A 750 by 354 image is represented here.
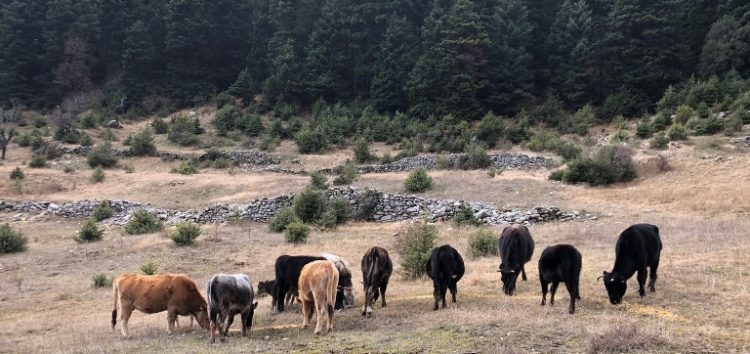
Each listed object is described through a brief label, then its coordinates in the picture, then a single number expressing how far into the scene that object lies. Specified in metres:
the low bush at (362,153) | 44.38
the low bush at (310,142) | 48.41
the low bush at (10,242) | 21.83
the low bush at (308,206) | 25.95
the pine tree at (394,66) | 58.72
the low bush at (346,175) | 34.25
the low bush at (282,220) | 24.60
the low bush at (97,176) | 37.28
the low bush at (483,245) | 17.20
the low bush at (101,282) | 16.31
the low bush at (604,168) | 27.09
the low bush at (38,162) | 40.22
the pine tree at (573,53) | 51.09
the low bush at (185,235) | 21.33
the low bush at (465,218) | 23.18
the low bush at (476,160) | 36.09
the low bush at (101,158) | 42.12
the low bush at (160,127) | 56.56
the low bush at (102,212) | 28.76
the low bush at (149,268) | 16.29
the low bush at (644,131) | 36.09
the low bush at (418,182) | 30.48
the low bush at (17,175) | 35.91
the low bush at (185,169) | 39.59
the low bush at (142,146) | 46.97
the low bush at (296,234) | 21.33
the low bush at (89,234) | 23.45
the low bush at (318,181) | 30.84
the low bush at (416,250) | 14.81
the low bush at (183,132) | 51.84
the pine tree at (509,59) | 53.45
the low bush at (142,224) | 24.94
